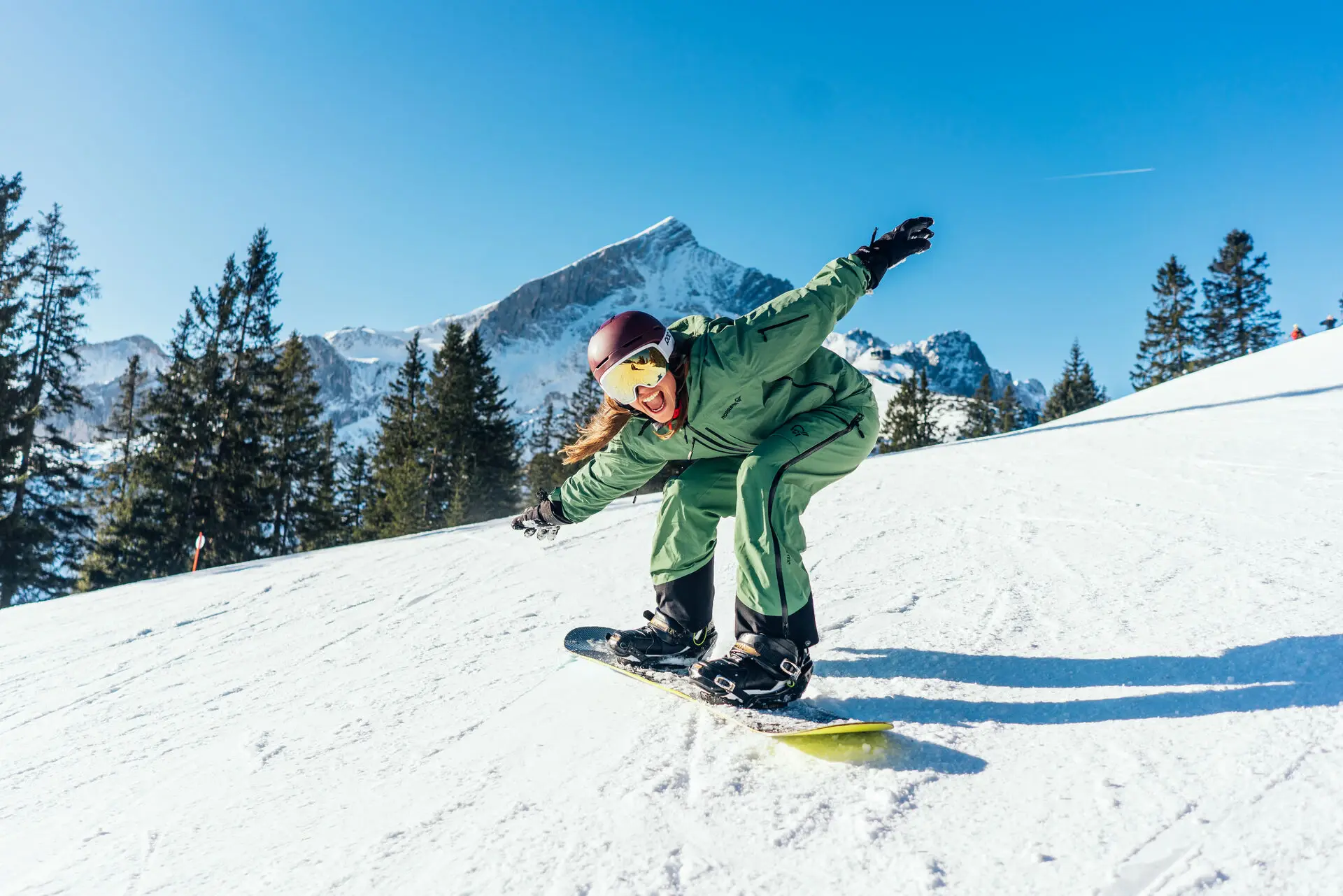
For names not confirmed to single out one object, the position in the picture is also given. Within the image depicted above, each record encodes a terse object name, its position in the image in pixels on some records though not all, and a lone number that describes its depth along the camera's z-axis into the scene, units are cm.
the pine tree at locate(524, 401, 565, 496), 3603
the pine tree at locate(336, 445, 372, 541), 2756
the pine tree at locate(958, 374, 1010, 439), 5312
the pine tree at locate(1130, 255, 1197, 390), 4131
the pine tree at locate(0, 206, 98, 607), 1859
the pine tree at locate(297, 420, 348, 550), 2592
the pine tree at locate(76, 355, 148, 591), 1878
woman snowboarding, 203
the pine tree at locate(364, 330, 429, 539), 2344
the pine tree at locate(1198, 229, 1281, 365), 3994
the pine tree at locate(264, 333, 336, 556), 2400
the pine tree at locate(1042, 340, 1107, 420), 4797
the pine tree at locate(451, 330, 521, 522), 2928
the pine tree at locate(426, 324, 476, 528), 2889
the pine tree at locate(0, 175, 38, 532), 1848
